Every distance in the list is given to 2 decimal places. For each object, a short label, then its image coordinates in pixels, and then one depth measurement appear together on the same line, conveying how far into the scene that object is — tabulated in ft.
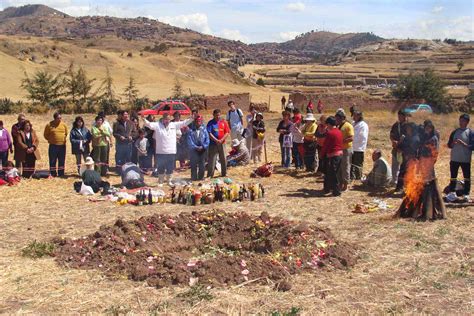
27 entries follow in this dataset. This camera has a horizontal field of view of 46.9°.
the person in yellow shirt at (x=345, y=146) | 39.22
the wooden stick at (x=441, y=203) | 31.78
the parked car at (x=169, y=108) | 92.89
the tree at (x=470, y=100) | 116.72
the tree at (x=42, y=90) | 100.63
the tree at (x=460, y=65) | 240.98
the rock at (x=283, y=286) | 22.29
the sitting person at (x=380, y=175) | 39.65
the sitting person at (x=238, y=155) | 48.93
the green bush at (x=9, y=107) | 88.61
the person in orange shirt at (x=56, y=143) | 43.32
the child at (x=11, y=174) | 41.19
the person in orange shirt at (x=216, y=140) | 43.34
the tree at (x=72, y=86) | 105.09
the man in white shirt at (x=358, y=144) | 40.78
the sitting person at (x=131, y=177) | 39.91
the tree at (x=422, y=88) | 109.81
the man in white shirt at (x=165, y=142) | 40.98
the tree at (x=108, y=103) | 95.81
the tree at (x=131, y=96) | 107.58
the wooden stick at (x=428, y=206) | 31.68
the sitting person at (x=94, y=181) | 39.11
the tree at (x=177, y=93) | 113.72
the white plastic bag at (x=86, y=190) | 38.50
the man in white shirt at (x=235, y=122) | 49.18
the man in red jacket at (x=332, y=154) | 37.58
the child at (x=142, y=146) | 43.57
